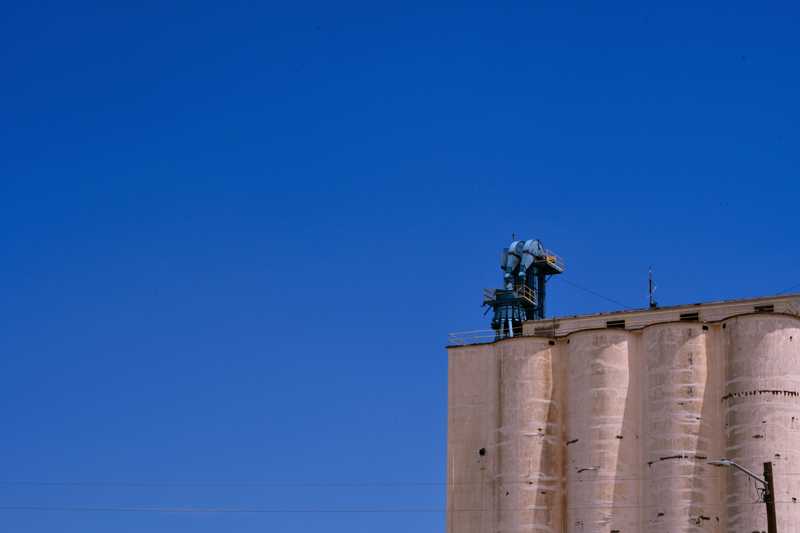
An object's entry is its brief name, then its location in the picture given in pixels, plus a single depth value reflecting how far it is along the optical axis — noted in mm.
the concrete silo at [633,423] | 68000
